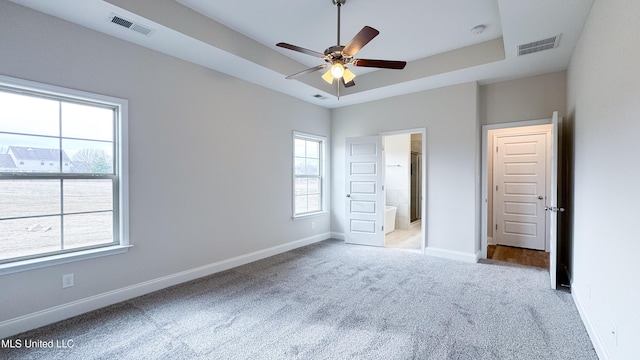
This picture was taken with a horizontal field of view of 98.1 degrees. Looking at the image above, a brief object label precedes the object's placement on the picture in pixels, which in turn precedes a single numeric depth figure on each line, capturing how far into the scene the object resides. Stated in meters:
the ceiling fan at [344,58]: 2.40
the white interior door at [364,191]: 5.18
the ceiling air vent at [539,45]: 2.99
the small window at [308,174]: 5.22
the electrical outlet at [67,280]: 2.56
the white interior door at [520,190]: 4.94
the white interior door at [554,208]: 3.13
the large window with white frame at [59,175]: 2.36
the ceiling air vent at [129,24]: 2.54
